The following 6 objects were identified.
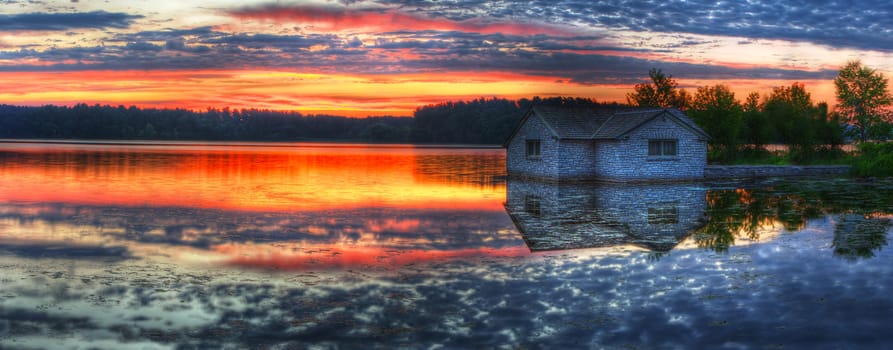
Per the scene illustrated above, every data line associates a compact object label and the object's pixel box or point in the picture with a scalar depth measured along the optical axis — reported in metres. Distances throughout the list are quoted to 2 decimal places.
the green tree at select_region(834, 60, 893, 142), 82.88
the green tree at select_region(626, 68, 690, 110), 77.31
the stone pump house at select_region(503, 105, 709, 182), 38.91
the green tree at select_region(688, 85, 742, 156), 59.62
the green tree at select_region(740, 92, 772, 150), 64.31
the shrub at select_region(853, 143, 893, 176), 43.59
